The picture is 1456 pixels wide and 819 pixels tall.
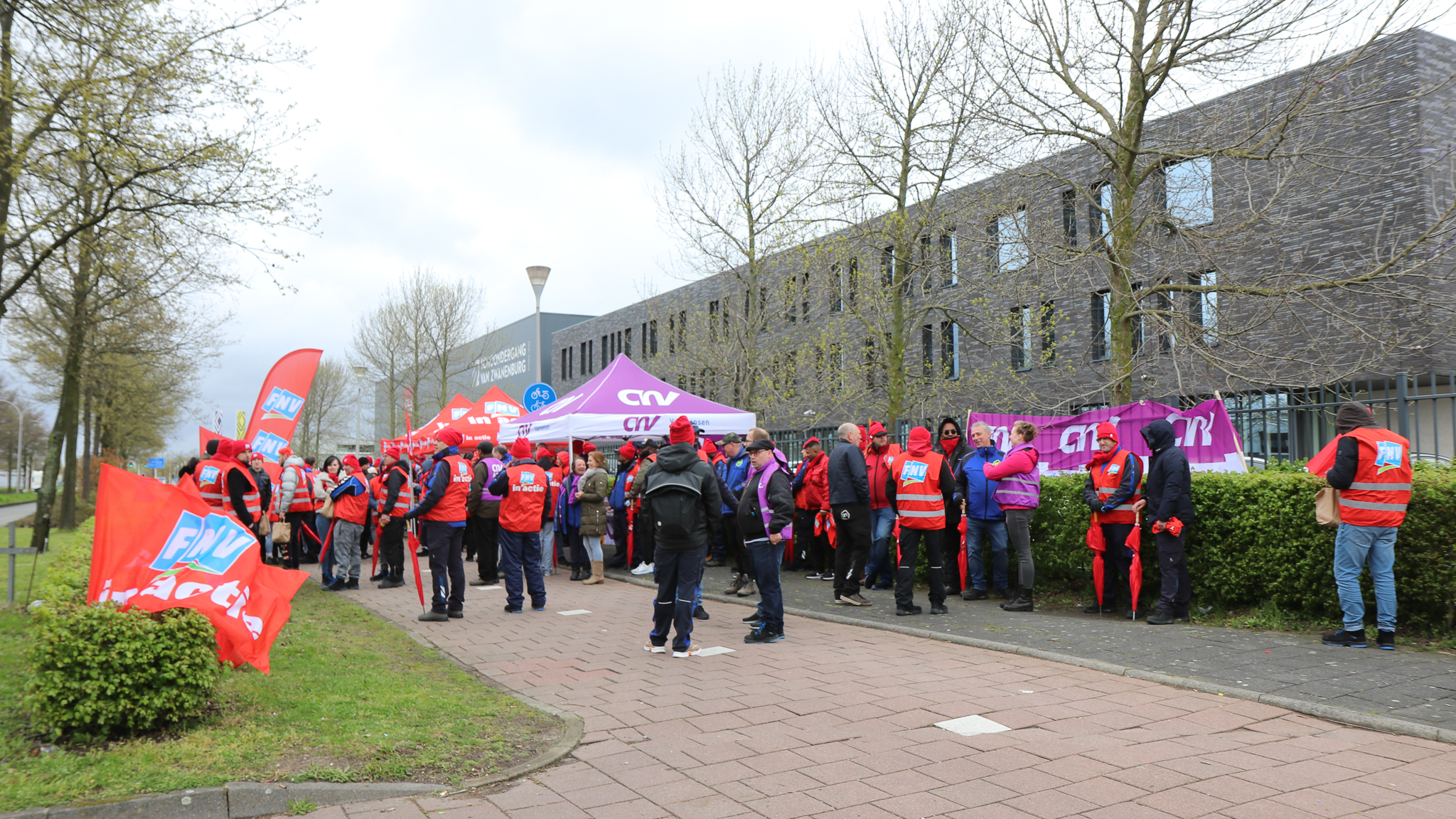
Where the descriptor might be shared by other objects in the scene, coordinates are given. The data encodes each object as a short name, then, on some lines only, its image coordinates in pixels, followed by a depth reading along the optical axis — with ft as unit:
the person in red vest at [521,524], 31.07
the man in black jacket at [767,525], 25.58
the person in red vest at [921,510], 28.48
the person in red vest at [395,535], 38.03
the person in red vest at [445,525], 30.09
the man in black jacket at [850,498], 29.01
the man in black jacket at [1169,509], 25.57
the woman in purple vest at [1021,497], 29.27
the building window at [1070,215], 38.83
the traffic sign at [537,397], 58.04
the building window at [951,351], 72.28
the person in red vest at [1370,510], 21.43
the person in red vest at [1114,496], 27.12
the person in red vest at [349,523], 38.34
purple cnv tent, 44.96
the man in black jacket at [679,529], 23.94
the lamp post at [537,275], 64.54
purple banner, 29.66
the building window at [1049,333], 59.57
